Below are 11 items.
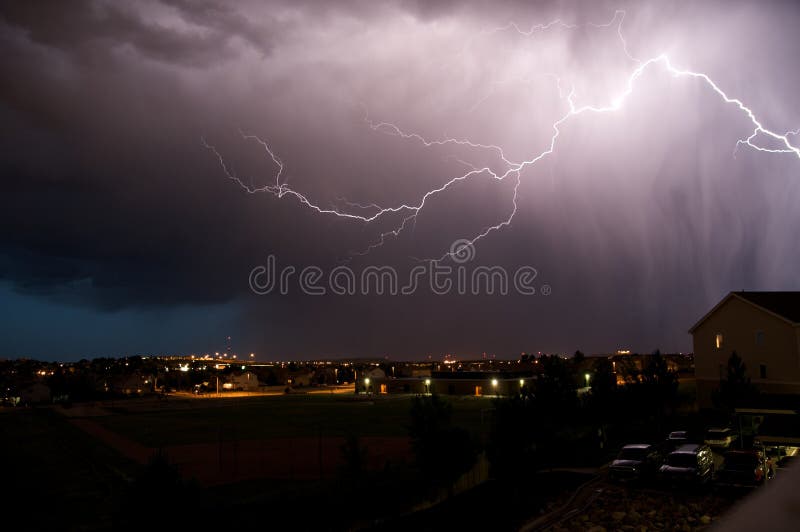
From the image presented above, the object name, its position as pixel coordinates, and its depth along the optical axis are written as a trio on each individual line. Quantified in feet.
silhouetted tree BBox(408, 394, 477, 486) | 74.64
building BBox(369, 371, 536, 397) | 269.44
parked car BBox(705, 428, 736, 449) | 89.40
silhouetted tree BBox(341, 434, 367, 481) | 69.82
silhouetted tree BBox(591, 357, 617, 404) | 122.72
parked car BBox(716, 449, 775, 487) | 67.97
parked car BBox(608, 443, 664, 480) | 75.36
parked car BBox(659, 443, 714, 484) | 70.64
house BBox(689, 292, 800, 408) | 133.90
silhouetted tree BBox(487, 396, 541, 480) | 81.30
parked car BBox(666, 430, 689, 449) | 93.23
